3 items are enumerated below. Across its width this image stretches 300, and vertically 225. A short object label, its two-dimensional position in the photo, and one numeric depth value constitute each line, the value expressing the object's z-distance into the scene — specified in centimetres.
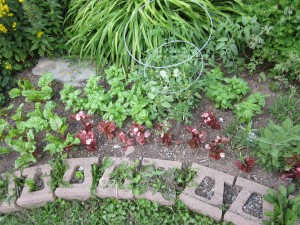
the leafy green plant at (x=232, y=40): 314
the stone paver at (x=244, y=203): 241
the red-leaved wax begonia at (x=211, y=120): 289
